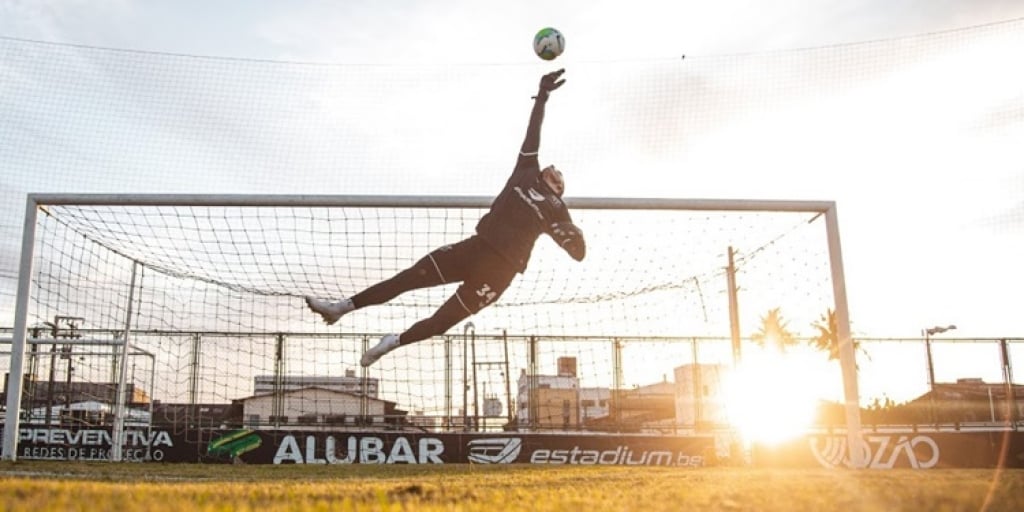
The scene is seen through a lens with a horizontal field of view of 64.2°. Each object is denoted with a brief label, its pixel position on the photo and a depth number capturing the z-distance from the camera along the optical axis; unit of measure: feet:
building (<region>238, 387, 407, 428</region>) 62.23
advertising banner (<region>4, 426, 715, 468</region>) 56.95
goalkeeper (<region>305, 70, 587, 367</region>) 28.45
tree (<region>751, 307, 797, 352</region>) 73.46
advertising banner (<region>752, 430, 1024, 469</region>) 61.82
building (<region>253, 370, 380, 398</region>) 62.39
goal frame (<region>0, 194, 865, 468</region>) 38.47
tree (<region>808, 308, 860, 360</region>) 73.98
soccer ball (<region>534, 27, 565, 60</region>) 31.27
